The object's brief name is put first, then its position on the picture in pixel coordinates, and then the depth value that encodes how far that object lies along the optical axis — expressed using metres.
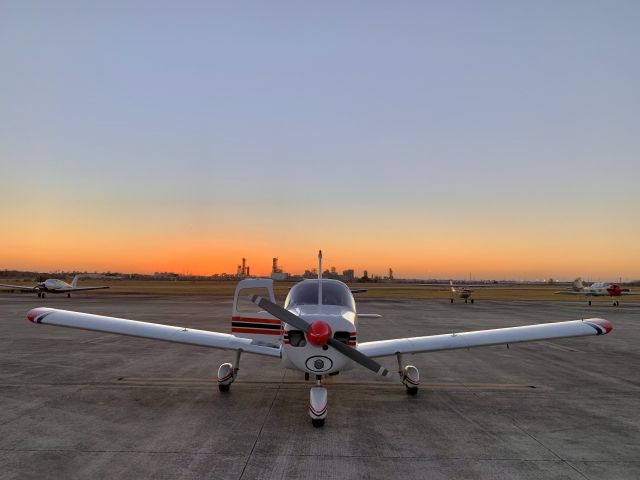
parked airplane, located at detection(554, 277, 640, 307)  39.09
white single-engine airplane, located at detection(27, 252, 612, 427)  6.09
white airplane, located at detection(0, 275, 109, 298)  43.83
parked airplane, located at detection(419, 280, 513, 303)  40.22
